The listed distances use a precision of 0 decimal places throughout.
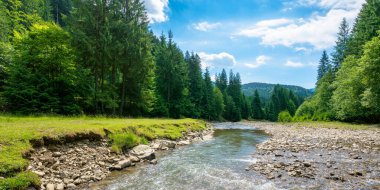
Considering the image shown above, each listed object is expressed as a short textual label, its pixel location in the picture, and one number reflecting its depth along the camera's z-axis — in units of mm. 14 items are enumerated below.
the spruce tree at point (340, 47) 60750
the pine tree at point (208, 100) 76500
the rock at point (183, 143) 20516
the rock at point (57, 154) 10461
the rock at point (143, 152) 14000
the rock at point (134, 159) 13338
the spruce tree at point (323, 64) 92525
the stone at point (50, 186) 8250
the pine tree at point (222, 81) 114562
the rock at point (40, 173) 8597
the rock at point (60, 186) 8548
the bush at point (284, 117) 74800
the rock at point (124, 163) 12008
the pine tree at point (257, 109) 114000
